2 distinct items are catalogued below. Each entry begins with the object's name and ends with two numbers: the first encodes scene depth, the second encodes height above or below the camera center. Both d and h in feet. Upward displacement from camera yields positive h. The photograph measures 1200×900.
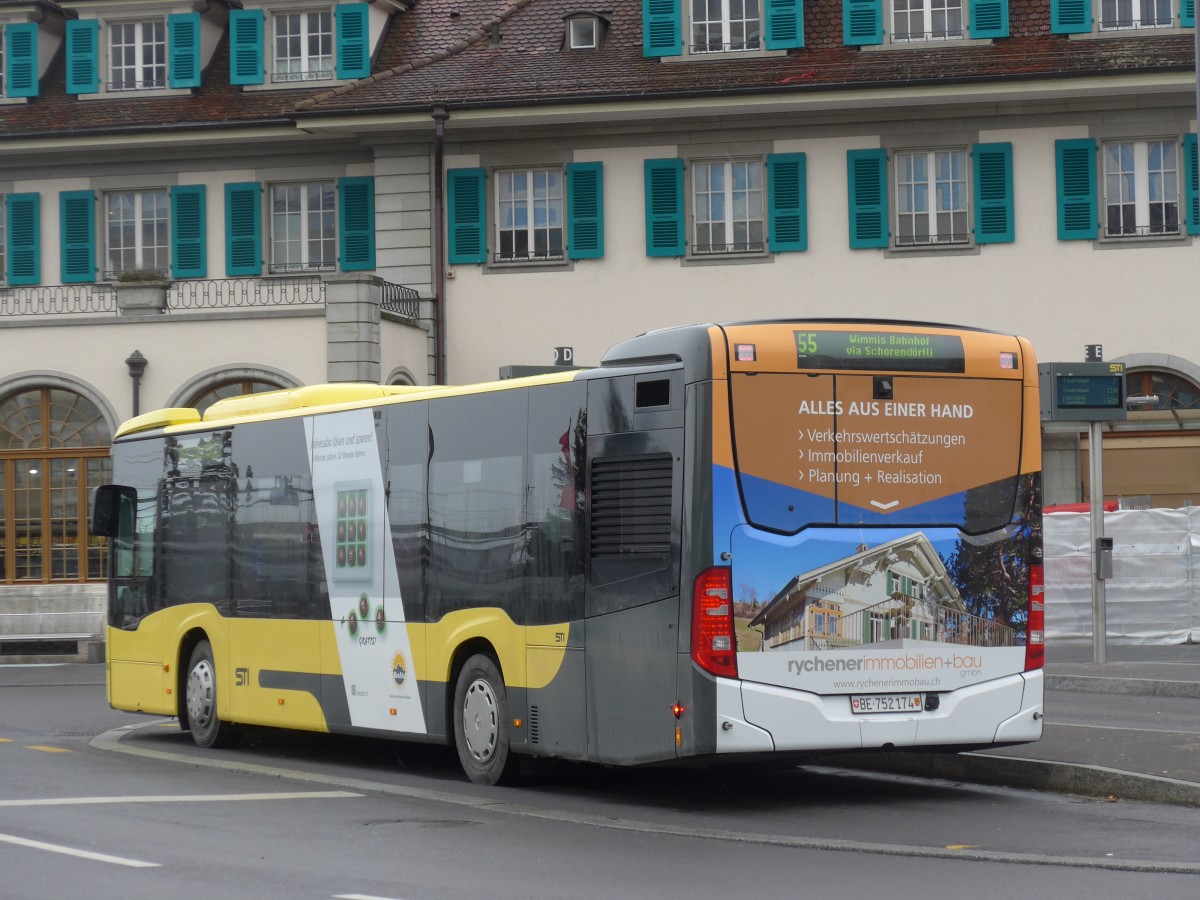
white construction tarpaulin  80.59 -3.07
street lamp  97.55 +8.26
